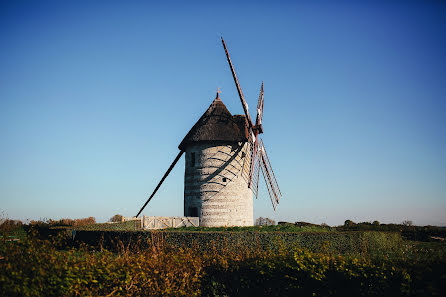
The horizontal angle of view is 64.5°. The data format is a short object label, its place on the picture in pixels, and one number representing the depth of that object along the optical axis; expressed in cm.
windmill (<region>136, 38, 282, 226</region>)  2134
